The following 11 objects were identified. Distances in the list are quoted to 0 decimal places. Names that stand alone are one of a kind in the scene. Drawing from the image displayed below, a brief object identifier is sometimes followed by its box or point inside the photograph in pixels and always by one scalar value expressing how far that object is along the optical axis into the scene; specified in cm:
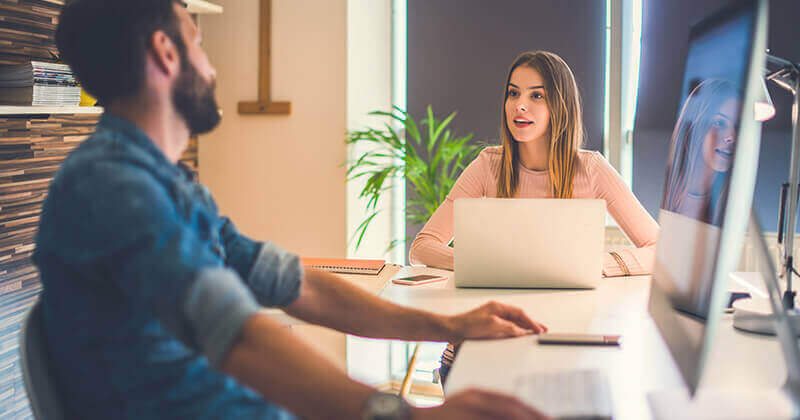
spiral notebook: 203
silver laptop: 164
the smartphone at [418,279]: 184
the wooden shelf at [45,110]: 214
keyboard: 93
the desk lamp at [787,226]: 134
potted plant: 323
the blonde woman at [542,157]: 231
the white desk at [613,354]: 108
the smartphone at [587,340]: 127
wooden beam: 351
